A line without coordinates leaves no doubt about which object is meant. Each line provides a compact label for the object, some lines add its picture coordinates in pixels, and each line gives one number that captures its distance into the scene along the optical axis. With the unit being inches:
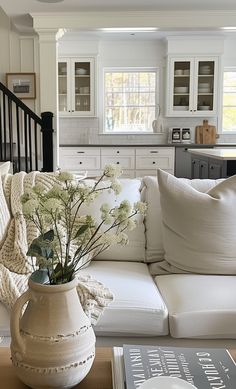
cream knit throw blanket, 64.2
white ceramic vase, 38.1
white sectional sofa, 67.1
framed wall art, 242.1
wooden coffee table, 42.0
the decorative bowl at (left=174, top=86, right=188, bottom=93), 283.4
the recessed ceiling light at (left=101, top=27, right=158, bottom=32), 207.2
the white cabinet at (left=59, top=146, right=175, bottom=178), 271.6
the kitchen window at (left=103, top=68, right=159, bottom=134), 298.2
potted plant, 38.2
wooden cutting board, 286.4
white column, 206.1
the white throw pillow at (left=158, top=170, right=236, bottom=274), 81.6
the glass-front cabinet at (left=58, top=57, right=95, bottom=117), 280.9
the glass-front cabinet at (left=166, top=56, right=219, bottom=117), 279.1
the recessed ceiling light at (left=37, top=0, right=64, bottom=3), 183.8
